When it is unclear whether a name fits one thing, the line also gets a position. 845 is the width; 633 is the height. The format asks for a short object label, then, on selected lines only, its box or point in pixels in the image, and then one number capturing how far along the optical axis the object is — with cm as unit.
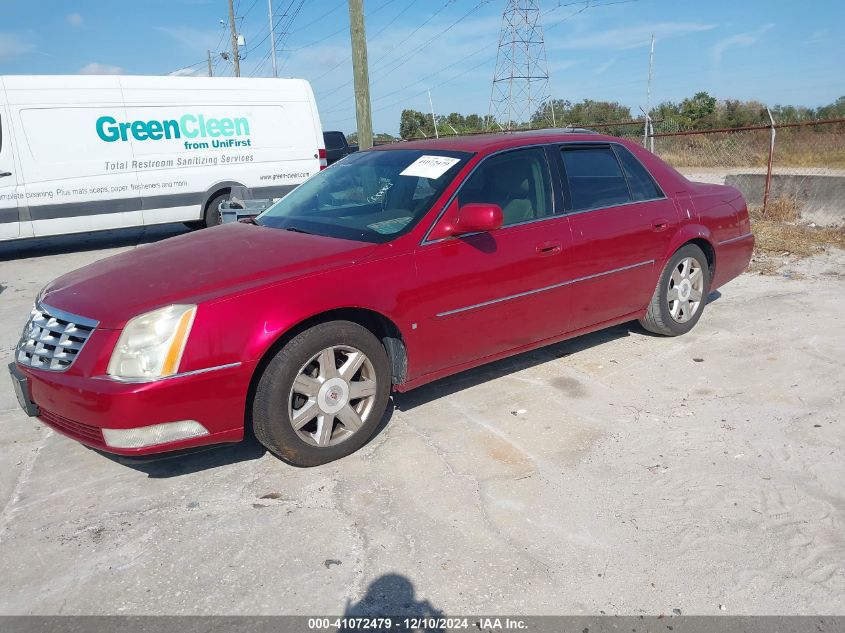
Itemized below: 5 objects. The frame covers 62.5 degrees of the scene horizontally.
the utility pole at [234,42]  3766
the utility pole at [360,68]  1057
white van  937
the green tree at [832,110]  2278
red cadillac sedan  314
